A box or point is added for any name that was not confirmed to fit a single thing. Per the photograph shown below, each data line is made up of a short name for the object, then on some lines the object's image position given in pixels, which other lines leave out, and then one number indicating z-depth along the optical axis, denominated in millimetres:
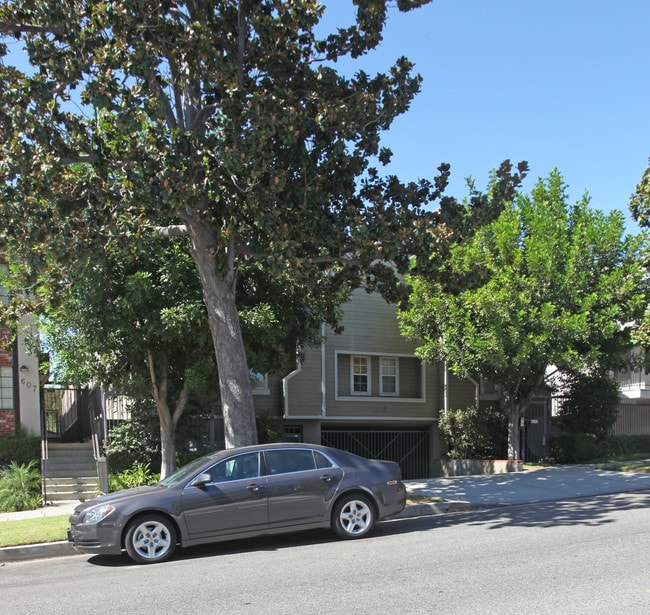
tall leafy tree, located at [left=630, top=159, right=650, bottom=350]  17062
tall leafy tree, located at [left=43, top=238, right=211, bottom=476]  13125
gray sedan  8750
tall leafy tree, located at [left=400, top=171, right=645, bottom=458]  17797
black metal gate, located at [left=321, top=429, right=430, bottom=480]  23219
